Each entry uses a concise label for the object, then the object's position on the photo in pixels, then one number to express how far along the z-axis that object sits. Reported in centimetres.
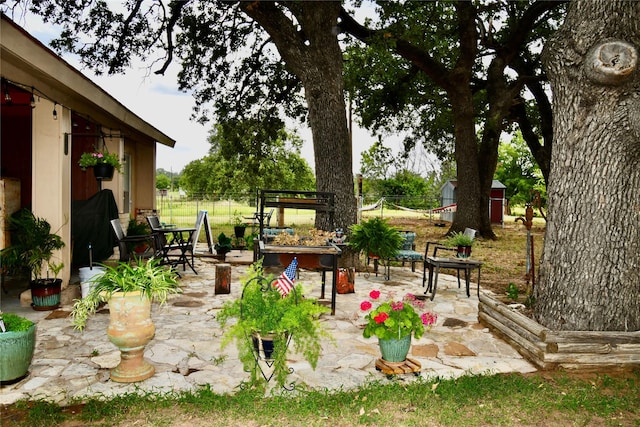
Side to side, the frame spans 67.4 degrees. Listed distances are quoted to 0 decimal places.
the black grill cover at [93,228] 714
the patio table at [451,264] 640
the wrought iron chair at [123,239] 661
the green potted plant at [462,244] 695
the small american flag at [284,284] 349
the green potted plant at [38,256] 542
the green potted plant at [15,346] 335
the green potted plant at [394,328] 374
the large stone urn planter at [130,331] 350
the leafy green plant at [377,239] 725
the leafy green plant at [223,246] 992
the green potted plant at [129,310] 351
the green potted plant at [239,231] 1166
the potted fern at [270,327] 328
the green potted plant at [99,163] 667
